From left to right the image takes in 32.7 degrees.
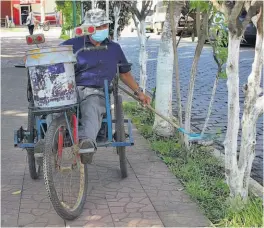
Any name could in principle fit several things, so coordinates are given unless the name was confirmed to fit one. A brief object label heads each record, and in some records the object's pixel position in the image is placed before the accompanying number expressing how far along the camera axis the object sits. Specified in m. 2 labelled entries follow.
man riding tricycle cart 3.52
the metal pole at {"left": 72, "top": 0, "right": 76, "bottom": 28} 13.12
